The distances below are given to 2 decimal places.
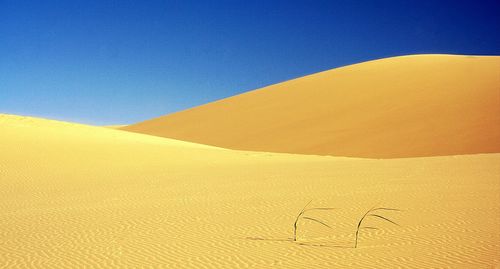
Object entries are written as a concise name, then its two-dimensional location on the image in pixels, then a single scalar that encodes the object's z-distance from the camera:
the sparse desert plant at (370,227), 6.62
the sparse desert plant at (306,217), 7.00
